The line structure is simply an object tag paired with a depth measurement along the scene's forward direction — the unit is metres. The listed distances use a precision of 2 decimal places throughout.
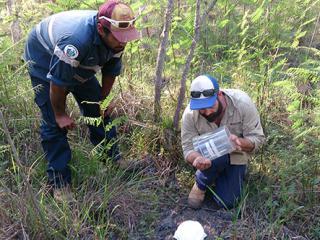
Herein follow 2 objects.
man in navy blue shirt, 2.71
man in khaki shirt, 3.08
